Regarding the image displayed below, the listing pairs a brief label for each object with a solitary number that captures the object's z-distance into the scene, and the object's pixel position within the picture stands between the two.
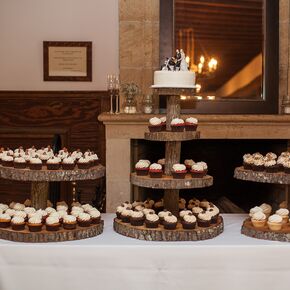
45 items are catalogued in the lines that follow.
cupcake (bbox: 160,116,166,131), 2.55
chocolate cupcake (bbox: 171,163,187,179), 2.41
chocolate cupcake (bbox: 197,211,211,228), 2.37
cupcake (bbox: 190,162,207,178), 2.42
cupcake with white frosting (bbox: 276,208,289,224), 2.45
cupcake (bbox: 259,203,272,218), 2.58
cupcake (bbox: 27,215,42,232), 2.30
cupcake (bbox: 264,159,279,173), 2.49
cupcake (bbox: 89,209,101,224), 2.44
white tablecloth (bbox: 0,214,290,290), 2.25
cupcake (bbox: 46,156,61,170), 2.41
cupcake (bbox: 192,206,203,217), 2.47
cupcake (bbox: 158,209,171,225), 2.38
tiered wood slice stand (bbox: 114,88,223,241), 2.31
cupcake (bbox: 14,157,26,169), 2.44
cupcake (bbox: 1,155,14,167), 2.50
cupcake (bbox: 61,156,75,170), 2.42
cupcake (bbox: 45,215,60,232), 2.30
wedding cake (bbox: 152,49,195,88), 2.49
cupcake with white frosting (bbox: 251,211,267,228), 2.41
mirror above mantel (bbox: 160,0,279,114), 4.19
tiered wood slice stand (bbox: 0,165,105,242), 2.29
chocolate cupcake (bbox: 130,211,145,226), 2.39
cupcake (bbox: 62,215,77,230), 2.33
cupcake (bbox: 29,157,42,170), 2.42
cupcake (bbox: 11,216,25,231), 2.32
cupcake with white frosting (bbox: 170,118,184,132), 2.45
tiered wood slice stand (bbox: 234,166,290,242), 2.32
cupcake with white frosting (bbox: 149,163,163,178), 2.44
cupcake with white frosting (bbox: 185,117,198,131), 2.49
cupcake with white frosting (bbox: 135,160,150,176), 2.48
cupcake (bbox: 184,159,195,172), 2.52
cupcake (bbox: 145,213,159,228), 2.35
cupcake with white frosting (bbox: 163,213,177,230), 2.32
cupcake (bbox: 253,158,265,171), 2.52
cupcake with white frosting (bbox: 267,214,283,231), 2.35
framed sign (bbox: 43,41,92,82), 4.56
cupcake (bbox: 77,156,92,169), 2.46
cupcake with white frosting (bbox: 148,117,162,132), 2.52
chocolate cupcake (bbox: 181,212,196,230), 2.32
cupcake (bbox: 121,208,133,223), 2.45
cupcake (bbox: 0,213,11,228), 2.37
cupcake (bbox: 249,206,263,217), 2.48
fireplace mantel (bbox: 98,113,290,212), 3.97
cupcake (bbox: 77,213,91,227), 2.38
